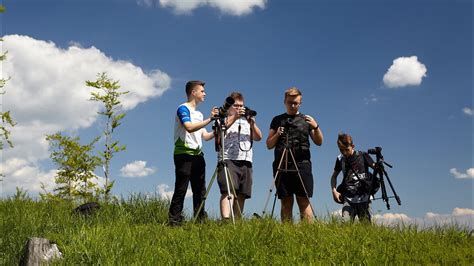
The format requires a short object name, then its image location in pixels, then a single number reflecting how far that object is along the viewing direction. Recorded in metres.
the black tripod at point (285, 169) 7.70
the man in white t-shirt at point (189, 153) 8.08
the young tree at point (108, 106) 14.15
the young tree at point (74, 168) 16.22
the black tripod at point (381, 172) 8.38
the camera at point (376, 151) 8.58
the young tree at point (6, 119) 14.76
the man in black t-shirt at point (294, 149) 7.84
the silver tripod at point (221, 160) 7.46
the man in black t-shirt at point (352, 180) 8.44
